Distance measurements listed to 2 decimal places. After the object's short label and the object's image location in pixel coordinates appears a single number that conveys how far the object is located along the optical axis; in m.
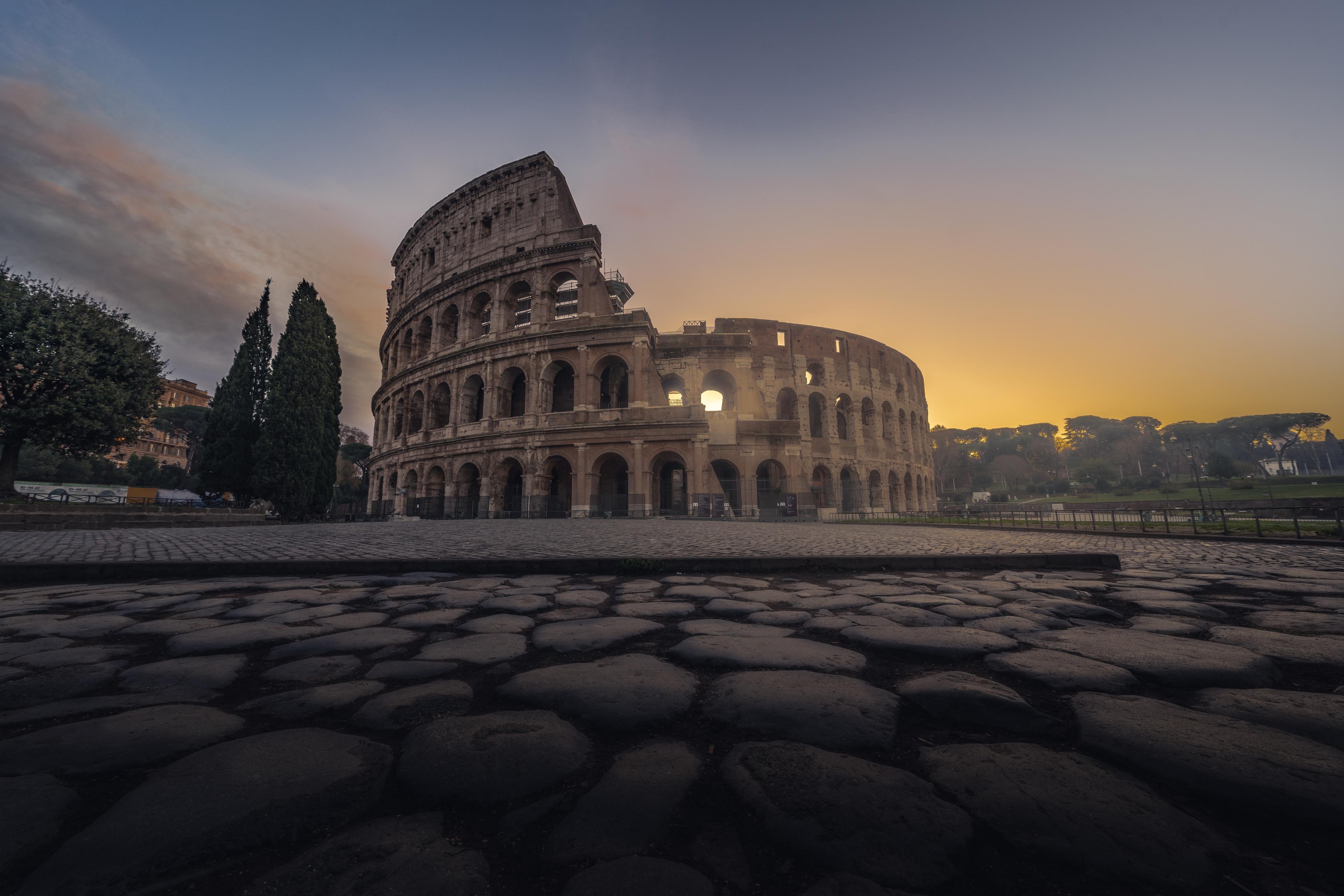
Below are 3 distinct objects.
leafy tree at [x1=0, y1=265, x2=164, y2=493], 16.09
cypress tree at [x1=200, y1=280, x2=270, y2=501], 21.33
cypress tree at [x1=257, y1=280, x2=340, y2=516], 19.95
